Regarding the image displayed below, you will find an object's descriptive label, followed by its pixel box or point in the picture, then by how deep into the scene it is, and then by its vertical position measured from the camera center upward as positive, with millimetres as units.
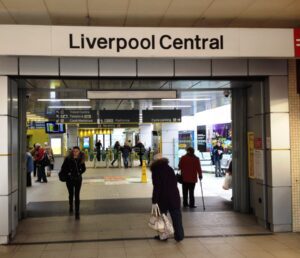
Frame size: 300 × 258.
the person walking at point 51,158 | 20812 -1023
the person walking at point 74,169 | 9695 -705
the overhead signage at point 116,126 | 20531 +580
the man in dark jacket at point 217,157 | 19000 -939
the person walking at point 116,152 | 27502 -952
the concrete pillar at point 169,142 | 23266 -296
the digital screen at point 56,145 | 25141 -406
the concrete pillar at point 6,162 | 7273 -397
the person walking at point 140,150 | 27234 -836
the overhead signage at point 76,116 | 17281 +881
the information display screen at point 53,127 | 21688 +561
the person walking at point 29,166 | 15428 -1029
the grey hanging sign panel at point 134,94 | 8352 +844
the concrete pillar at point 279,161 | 7883 -477
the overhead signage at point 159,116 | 17062 +824
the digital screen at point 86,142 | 44244 -459
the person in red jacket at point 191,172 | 10773 -901
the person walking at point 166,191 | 7169 -920
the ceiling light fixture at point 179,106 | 18461 +1311
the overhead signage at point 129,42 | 6141 +1376
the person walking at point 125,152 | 25875 -907
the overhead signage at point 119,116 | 17036 +837
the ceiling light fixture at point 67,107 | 17711 +1329
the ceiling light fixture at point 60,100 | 13602 +1265
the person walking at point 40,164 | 17264 -1040
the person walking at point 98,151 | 29612 -937
